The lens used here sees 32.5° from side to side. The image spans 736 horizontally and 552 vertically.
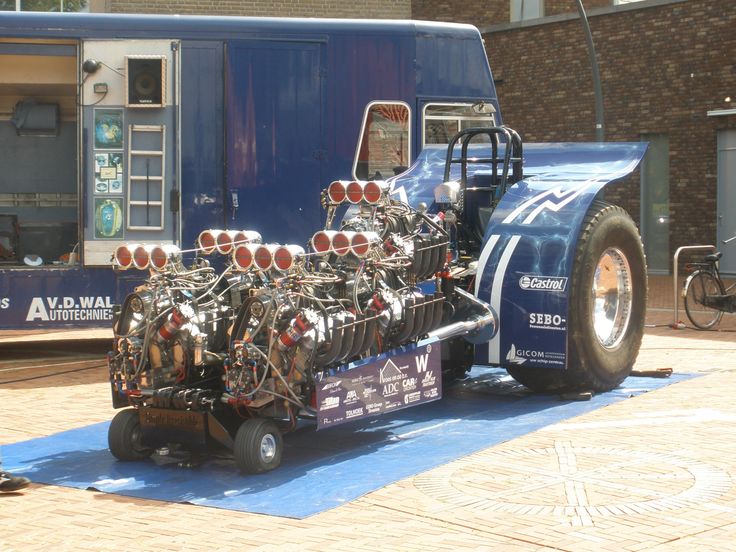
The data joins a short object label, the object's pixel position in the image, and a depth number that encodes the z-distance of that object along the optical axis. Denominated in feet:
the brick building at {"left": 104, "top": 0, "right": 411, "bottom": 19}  83.56
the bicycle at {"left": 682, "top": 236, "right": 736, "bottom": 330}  49.34
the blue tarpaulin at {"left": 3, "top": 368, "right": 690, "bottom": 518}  22.79
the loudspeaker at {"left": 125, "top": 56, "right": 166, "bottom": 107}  40.04
